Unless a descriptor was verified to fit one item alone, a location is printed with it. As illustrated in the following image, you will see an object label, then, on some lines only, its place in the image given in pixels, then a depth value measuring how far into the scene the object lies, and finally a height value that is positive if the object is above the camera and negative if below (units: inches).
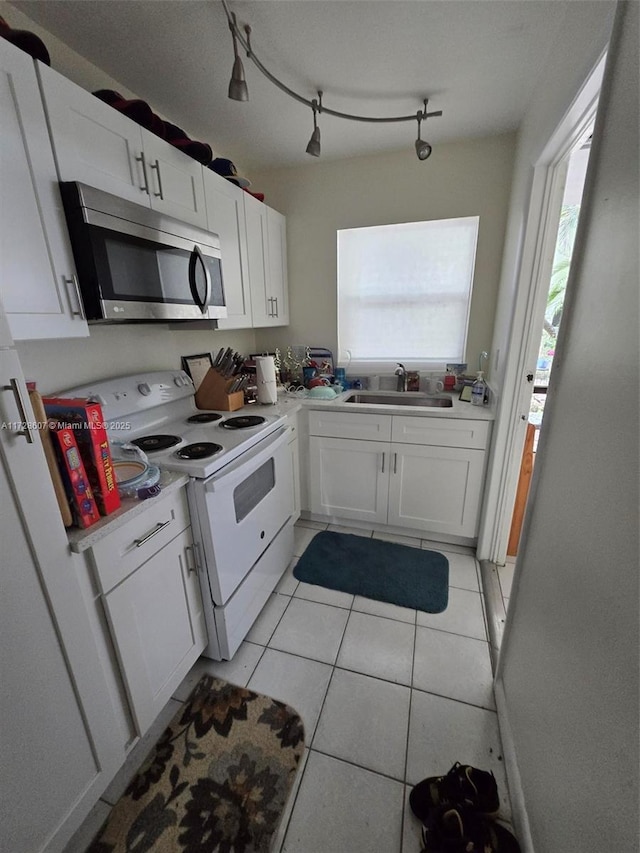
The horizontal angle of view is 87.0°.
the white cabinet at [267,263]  86.2 +16.9
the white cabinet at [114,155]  41.3 +24.7
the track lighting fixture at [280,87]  47.7 +41.0
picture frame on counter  81.0 -9.0
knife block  78.5 -15.2
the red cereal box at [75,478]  34.6 -15.0
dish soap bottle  86.0 -17.4
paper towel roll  81.1 -12.5
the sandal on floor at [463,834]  36.1 -53.9
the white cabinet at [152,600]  39.8 -34.9
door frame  57.0 +0.1
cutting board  32.0 -12.2
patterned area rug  39.0 -56.4
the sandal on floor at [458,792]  39.7 -54.3
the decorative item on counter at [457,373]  98.5 -14.4
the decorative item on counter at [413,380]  101.1 -16.4
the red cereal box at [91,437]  36.7 -11.4
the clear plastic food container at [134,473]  42.8 -18.8
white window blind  95.4 +9.1
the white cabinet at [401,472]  82.1 -37.1
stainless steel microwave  43.3 +10.0
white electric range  51.6 -23.9
